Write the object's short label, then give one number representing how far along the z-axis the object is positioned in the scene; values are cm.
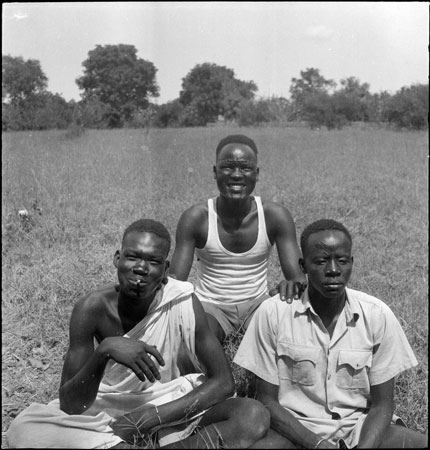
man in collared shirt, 232
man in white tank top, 337
